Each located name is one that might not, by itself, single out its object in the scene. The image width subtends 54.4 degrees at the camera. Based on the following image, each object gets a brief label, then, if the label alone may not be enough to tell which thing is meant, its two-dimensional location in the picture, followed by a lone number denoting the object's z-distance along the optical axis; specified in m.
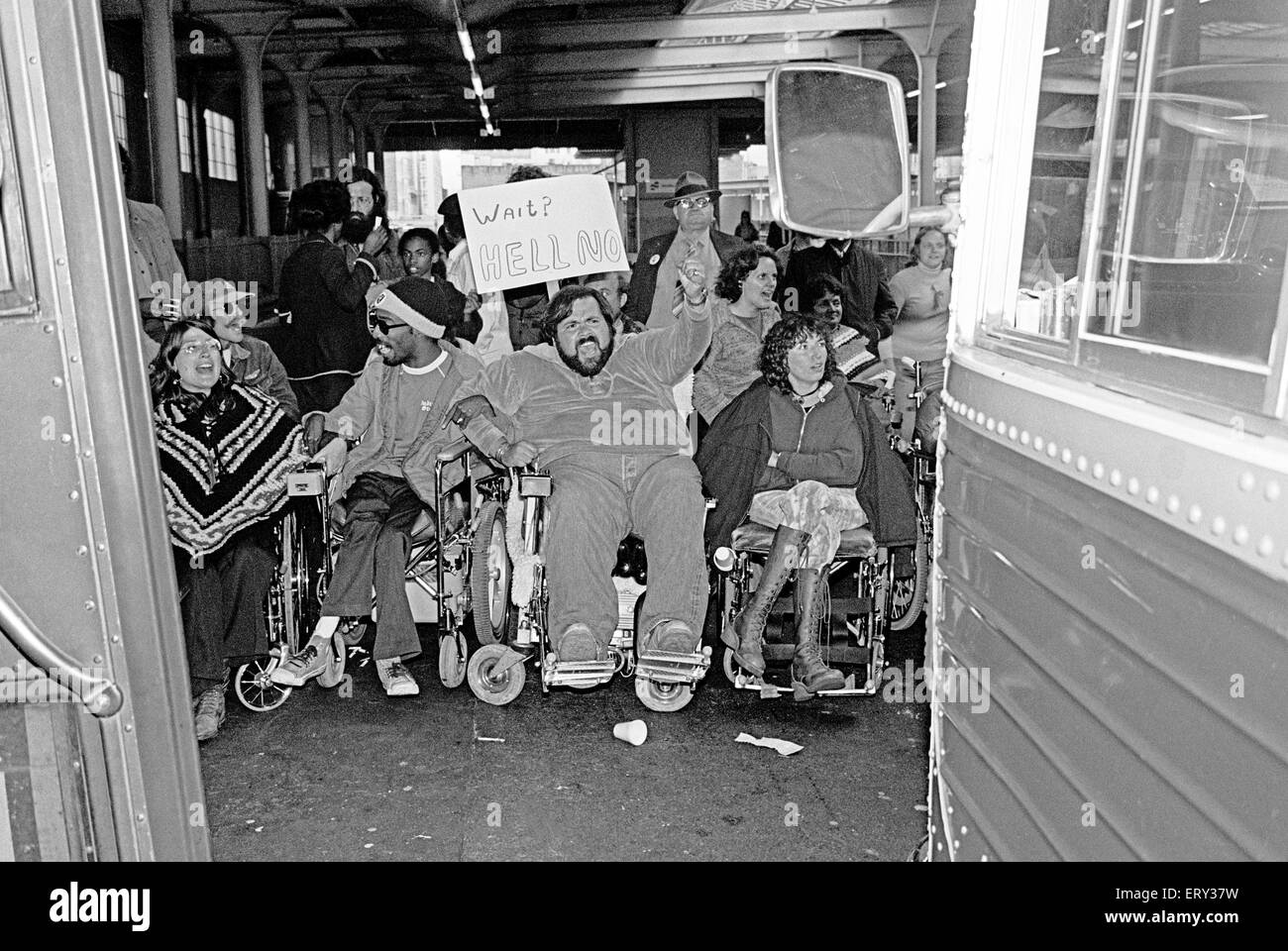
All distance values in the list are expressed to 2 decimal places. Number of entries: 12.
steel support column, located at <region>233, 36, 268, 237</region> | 15.06
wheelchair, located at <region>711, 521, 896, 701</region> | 4.66
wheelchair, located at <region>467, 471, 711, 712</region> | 4.57
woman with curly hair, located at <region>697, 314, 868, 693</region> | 4.59
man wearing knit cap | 4.75
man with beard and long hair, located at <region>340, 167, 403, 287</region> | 6.57
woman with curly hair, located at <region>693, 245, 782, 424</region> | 5.52
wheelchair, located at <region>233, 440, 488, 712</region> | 4.68
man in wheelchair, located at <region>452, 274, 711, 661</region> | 4.52
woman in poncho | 4.42
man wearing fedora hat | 6.15
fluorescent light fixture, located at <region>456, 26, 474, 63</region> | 14.83
